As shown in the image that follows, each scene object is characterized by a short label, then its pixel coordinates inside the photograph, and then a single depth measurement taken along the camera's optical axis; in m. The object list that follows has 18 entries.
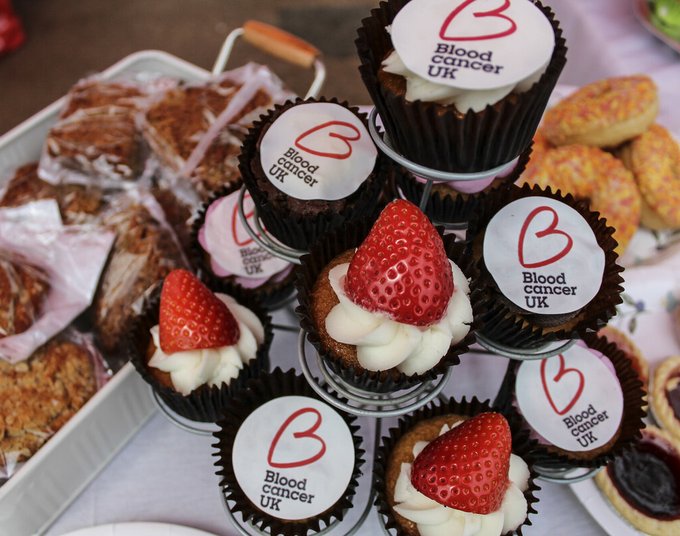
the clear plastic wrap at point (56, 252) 0.43
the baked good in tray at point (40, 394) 0.38
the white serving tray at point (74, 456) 0.37
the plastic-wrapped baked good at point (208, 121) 0.49
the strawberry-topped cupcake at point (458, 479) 0.30
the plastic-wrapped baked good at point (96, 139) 0.49
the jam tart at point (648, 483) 0.37
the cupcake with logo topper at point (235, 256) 0.41
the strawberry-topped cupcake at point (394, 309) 0.29
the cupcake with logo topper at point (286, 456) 0.34
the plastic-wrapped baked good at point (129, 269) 0.44
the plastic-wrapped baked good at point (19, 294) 0.41
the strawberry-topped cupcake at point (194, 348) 0.36
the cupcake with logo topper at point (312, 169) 0.34
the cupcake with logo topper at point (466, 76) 0.29
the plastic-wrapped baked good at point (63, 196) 0.48
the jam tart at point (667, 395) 0.41
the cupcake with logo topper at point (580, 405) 0.35
